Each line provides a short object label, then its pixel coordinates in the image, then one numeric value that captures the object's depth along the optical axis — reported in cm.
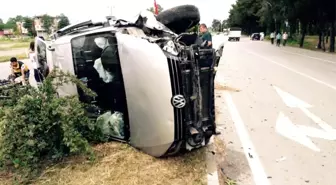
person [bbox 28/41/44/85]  747
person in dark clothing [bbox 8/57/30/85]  1022
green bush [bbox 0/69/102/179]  403
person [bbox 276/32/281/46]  3800
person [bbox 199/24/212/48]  1090
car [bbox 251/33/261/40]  6475
